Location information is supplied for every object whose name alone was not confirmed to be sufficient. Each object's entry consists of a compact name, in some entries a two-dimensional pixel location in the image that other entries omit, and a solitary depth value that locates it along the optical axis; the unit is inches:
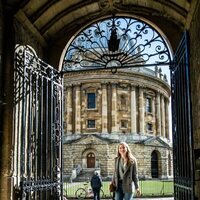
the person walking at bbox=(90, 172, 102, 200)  531.8
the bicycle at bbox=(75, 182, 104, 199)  699.3
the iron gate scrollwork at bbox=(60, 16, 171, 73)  255.8
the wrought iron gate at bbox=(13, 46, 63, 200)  205.2
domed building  1374.5
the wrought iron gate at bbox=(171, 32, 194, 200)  184.8
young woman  219.1
